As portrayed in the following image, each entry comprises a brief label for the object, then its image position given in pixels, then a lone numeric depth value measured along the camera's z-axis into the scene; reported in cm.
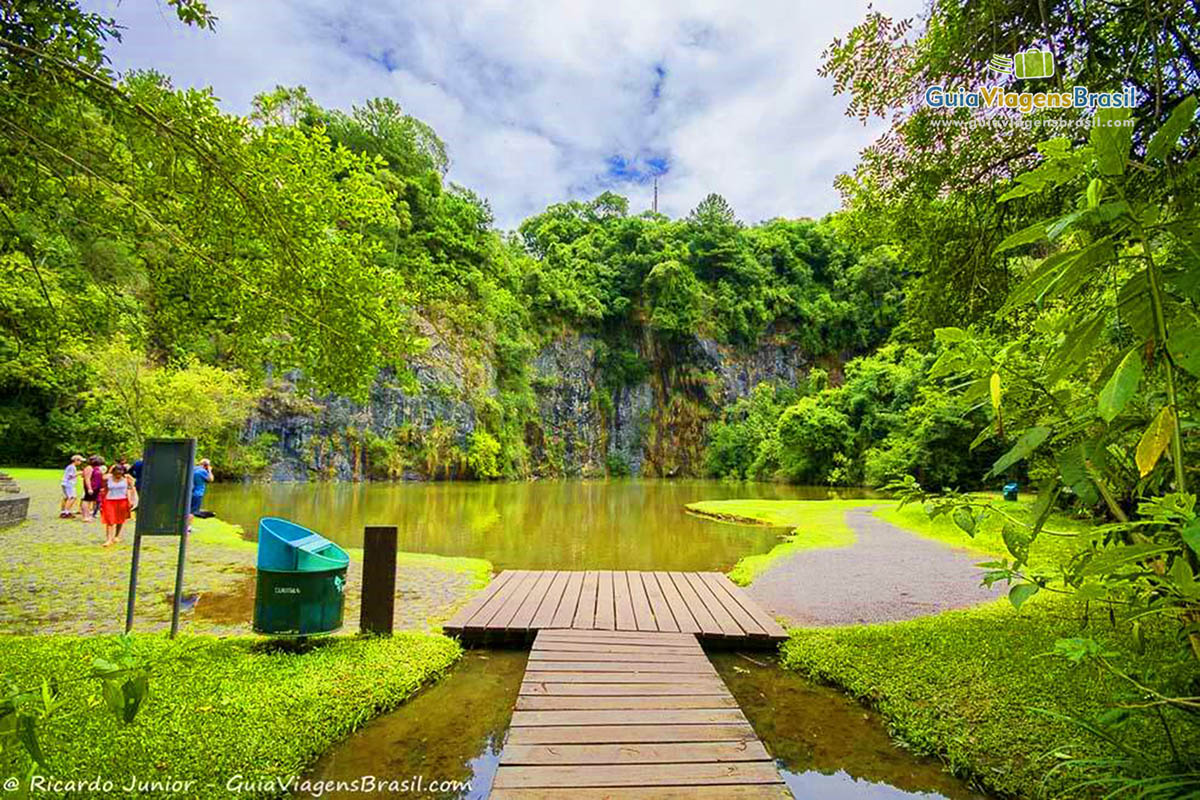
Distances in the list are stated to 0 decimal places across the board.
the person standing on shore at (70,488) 1084
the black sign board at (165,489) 420
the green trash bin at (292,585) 386
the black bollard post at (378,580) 435
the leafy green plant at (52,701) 68
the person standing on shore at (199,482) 1045
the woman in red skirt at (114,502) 838
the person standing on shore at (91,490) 1084
